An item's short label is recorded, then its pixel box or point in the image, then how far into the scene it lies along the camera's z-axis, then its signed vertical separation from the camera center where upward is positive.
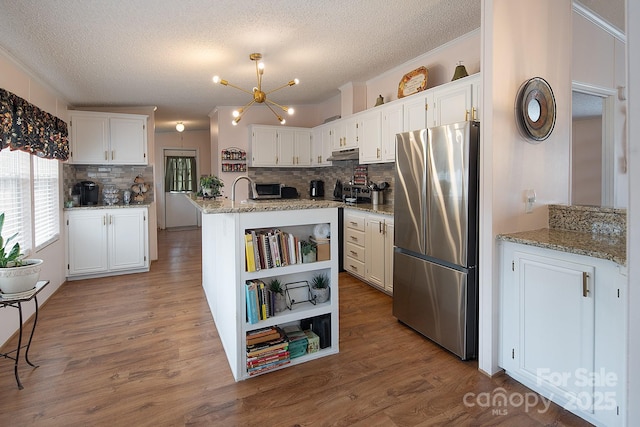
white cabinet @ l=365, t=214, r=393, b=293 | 3.73 -0.59
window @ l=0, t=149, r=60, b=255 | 2.92 +0.04
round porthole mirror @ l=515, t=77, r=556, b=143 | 2.26 +0.59
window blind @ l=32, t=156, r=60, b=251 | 3.59 +0.01
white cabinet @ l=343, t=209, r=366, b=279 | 4.21 -0.54
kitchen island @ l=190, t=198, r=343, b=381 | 2.25 -0.52
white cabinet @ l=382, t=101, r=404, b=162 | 3.71 +0.81
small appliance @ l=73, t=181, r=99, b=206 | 4.81 +0.13
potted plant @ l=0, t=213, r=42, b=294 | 2.23 -0.46
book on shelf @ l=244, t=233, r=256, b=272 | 2.25 -0.35
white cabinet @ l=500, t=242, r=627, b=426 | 1.69 -0.71
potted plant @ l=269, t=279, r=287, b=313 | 2.44 -0.67
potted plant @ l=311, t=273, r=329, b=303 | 2.59 -0.66
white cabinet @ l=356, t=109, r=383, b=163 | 4.10 +0.78
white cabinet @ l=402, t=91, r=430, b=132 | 3.37 +0.88
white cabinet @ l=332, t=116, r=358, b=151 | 4.61 +0.92
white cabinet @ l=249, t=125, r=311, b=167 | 5.52 +0.88
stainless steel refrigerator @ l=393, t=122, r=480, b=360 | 2.38 -0.27
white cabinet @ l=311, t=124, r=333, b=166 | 5.31 +0.87
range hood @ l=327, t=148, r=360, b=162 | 4.62 +0.62
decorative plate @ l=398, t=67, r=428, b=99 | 3.54 +1.23
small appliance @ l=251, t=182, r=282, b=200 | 5.76 +0.15
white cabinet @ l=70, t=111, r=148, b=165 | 4.67 +0.88
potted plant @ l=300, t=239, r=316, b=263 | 2.52 -0.38
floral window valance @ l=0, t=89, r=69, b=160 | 2.57 +0.65
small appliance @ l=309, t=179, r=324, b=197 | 5.92 +0.20
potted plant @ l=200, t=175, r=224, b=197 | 3.48 +0.15
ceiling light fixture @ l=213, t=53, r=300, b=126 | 3.38 +1.08
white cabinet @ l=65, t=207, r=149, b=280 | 4.49 -0.54
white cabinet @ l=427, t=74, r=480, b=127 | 2.84 +0.84
